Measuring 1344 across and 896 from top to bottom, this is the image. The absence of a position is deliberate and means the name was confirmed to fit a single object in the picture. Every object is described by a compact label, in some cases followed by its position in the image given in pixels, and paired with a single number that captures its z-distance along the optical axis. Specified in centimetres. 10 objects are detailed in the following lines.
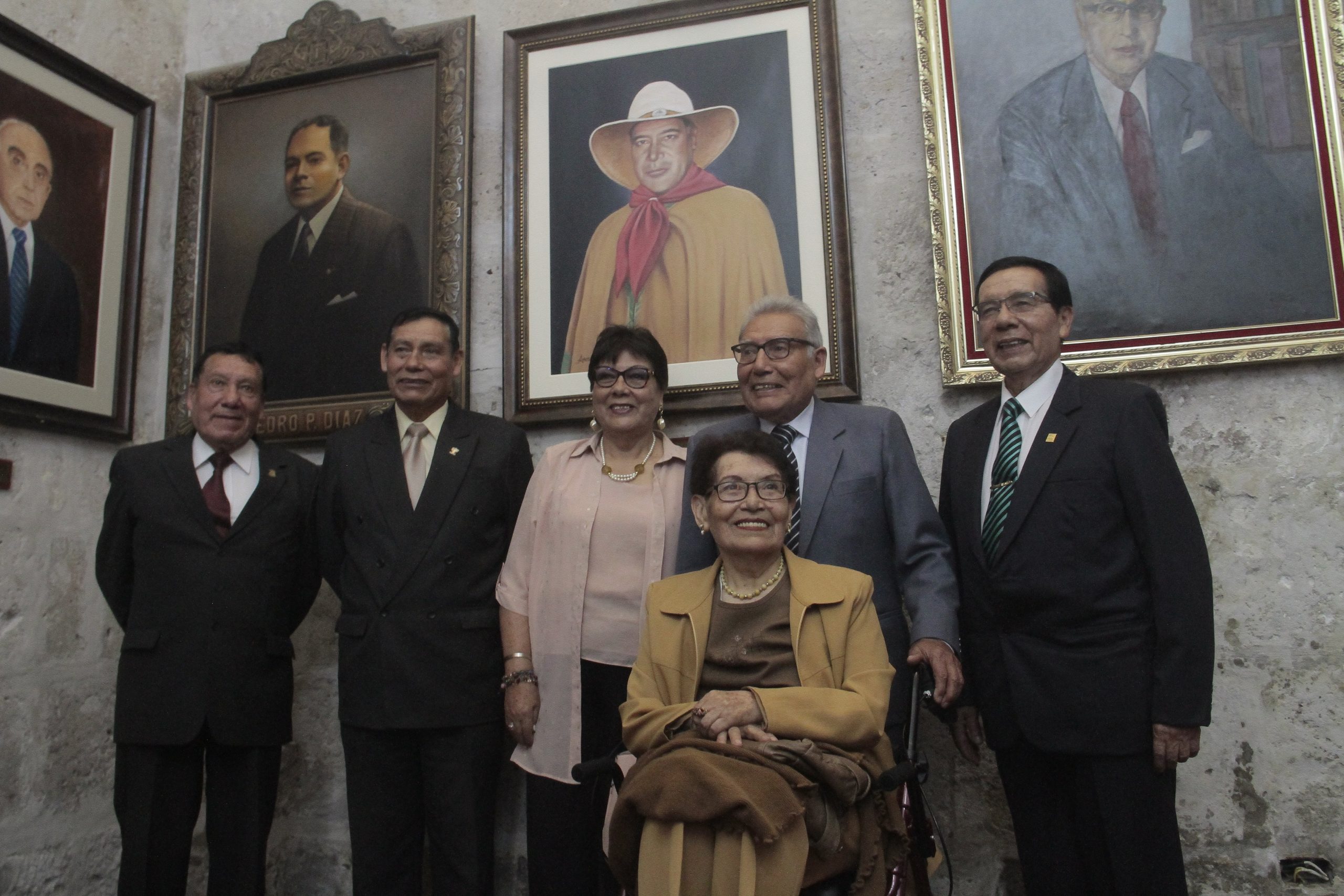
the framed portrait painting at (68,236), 332
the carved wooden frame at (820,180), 324
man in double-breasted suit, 268
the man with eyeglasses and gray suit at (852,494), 230
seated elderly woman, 173
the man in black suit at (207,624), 269
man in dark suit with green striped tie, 205
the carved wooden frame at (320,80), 366
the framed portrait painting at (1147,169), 291
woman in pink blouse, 261
